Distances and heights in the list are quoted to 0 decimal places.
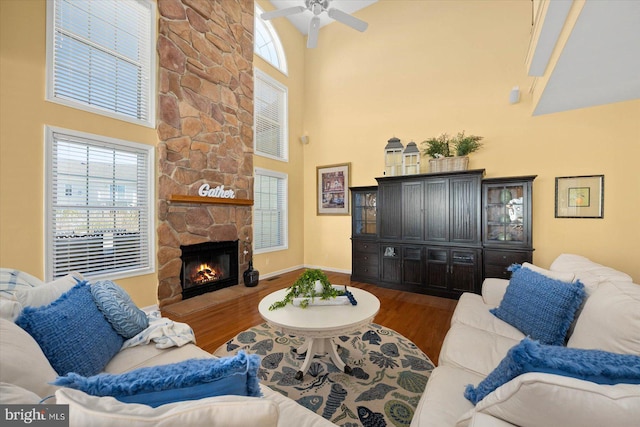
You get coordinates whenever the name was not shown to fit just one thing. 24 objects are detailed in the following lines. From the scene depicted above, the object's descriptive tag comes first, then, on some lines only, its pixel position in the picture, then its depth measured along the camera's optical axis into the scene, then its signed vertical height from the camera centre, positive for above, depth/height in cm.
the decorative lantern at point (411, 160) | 432 +97
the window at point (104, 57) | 270 +186
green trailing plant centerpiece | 220 -65
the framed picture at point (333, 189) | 541 +57
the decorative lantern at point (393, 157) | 459 +107
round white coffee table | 177 -76
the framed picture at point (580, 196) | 336 +25
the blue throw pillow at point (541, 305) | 153 -59
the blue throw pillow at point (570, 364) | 72 -44
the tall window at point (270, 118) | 511 +204
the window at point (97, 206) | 268 +11
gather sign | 391 +37
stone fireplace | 352 +146
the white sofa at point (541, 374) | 66 -56
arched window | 514 +358
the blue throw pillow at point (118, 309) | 151 -57
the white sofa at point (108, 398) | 53 -44
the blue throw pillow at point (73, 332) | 113 -57
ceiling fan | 314 +251
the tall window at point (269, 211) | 509 +8
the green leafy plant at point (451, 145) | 392 +111
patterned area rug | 165 -126
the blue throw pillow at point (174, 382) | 65 -44
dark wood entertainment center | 357 -25
